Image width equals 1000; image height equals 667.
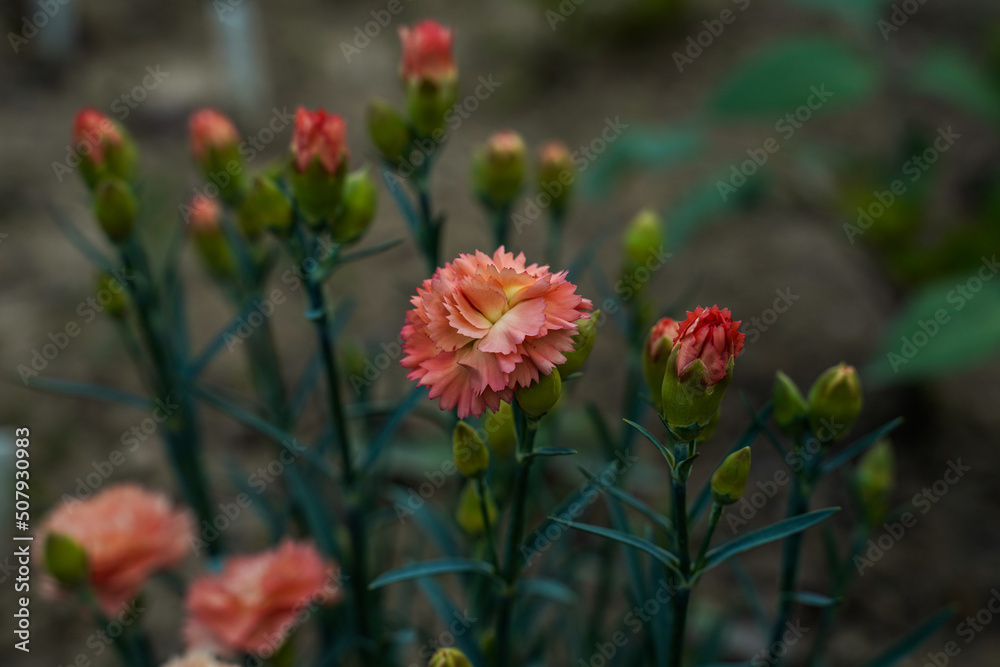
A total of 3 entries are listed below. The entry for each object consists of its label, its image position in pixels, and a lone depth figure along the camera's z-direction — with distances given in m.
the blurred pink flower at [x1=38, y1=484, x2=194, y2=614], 0.65
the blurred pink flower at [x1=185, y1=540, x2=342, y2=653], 0.64
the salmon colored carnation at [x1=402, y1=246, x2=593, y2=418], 0.54
